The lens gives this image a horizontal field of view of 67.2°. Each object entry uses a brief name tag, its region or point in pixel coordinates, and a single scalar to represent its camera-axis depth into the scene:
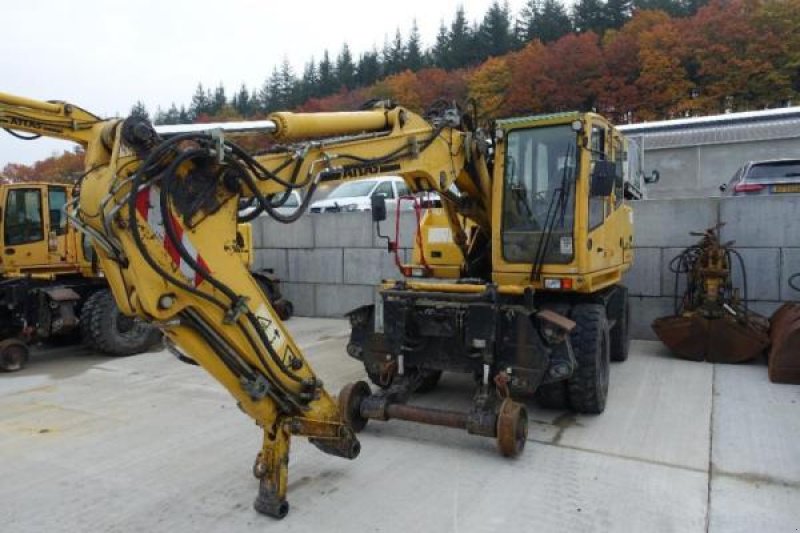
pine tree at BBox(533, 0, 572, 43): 47.03
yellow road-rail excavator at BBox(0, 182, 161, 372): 8.31
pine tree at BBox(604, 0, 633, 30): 44.56
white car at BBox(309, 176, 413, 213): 14.13
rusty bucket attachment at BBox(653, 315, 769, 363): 7.04
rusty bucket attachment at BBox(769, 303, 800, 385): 6.21
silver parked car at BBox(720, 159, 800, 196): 9.55
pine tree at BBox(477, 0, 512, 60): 51.06
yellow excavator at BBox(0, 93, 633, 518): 3.01
